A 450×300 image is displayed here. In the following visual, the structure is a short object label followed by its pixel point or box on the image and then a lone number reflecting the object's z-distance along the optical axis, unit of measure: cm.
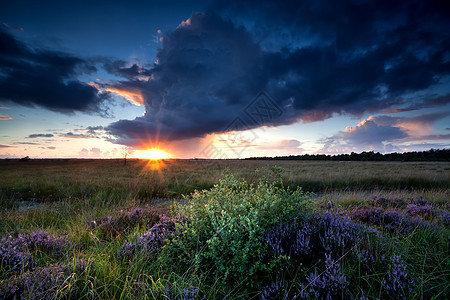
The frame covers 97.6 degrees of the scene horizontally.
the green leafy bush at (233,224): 247
